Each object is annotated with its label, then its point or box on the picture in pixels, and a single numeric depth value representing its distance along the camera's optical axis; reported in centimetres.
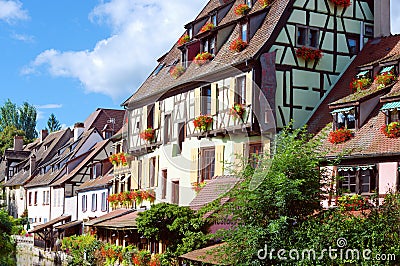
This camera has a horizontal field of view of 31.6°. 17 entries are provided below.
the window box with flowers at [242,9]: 2159
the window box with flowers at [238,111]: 1966
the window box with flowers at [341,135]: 1777
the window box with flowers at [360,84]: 1888
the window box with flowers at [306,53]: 2027
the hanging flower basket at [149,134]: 2569
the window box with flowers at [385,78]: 1797
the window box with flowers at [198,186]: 2179
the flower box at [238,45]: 2094
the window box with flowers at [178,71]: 2452
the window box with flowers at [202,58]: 2278
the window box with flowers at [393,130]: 1639
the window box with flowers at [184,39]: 2481
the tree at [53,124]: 7856
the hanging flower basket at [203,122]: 2128
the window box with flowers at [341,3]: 2089
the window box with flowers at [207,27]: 2316
